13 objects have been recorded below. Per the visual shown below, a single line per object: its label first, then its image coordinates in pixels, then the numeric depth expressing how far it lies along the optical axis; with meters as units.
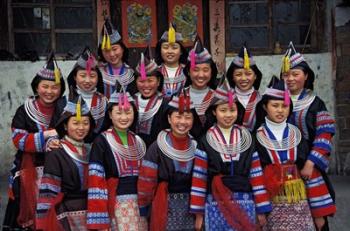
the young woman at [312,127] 4.27
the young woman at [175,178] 4.11
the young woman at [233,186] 4.09
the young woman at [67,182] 4.12
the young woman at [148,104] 4.59
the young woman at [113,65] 4.93
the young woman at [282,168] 4.17
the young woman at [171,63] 4.91
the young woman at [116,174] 4.04
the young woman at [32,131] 4.46
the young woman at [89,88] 4.58
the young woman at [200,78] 4.69
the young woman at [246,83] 4.58
